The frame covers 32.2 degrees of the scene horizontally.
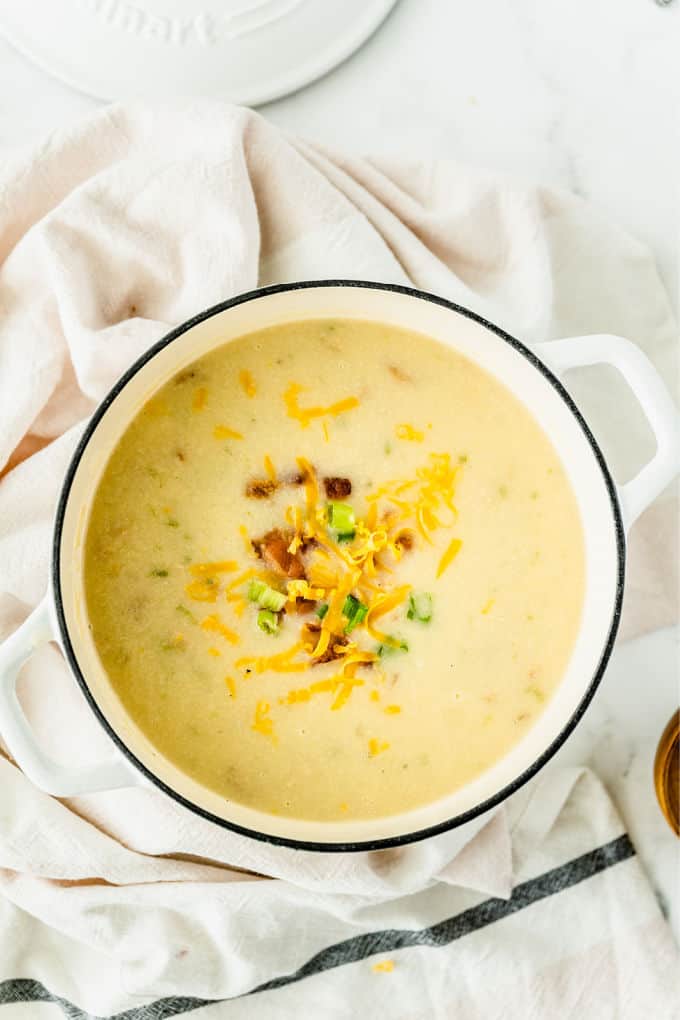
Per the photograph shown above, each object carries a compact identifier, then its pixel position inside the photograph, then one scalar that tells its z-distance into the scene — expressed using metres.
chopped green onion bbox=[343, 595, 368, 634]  1.24
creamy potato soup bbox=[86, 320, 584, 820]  1.25
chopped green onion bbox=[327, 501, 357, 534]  1.24
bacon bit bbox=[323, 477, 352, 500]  1.25
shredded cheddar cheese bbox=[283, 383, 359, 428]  1.26
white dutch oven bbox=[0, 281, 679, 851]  1.19
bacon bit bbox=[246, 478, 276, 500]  1.26
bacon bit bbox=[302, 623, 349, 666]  1.24
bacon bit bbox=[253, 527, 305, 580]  1.24
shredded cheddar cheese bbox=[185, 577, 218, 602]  1.26
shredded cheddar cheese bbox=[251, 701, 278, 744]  1.26
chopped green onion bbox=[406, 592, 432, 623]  1.26
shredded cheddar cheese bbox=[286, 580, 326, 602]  1.22
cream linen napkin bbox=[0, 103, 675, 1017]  1.38
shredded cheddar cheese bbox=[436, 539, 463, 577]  1.25
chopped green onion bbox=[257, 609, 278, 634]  1.25
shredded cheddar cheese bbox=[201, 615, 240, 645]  1.26
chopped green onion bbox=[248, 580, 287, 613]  1.24
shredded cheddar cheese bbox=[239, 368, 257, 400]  1.28
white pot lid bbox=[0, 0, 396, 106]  1.46
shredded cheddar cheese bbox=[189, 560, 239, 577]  1.26
